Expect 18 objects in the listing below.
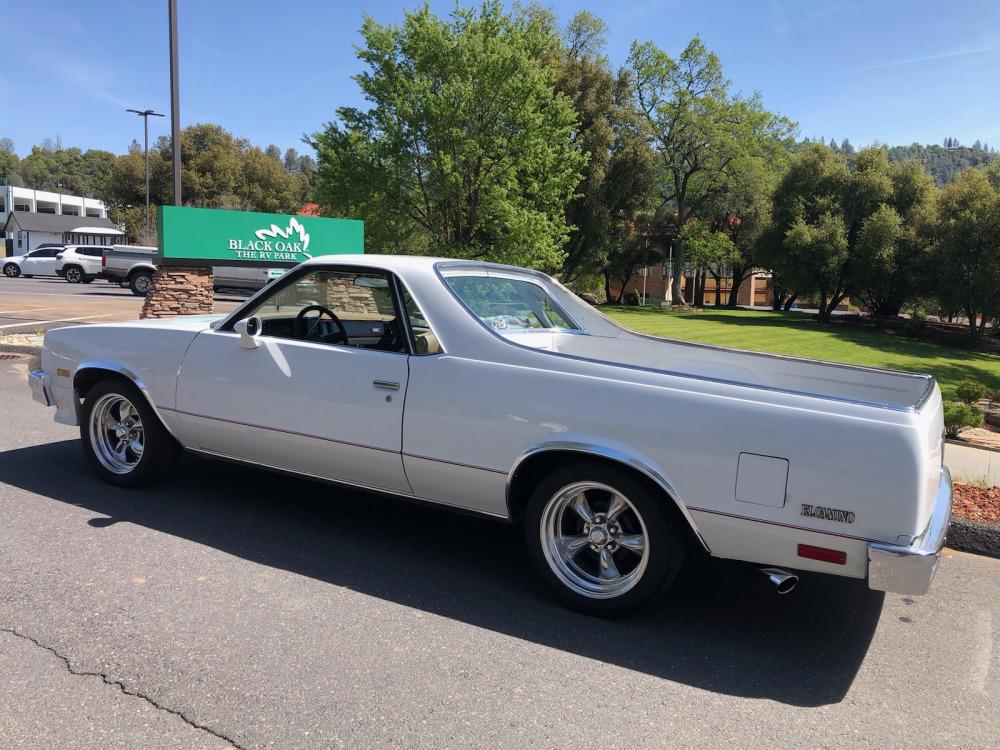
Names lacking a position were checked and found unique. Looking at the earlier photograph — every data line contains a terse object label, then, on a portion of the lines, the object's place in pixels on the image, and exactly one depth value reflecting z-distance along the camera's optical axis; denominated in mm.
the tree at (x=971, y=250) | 24734
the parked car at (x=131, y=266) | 28344
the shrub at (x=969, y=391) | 9979
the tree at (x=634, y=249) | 45250
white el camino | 3123
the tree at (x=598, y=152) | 38188
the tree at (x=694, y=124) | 44406
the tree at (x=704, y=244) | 46750
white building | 68750
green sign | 14281
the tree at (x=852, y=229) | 31203
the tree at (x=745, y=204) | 47250
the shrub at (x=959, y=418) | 8352
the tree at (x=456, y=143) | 24891
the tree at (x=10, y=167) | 135125
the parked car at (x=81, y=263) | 35031
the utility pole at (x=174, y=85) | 14312
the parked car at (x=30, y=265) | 37375
